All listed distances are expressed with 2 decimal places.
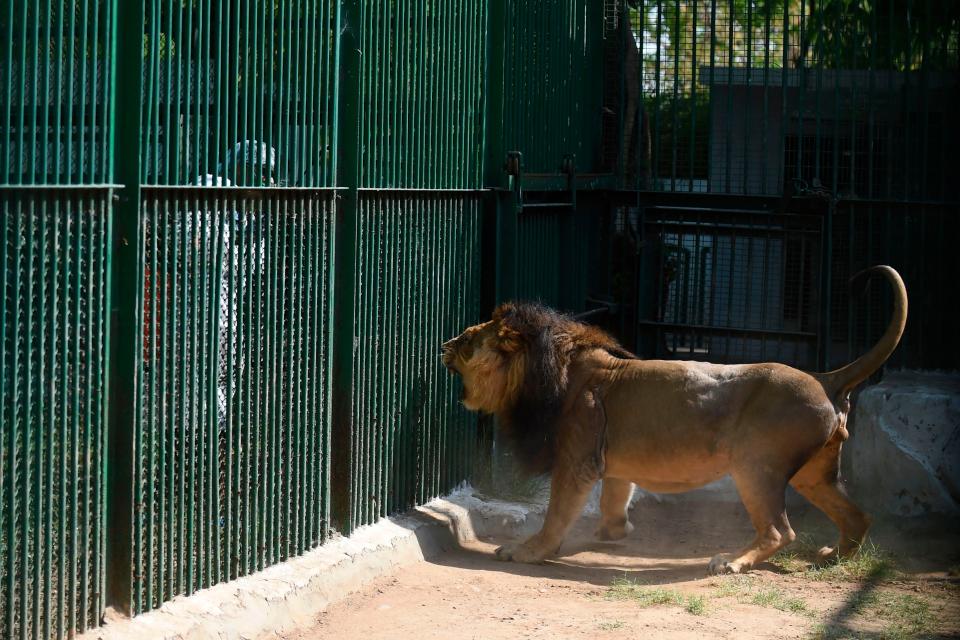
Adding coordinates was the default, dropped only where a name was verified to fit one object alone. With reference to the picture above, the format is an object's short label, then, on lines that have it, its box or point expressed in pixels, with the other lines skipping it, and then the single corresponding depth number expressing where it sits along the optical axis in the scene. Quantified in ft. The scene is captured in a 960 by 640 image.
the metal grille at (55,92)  26.55
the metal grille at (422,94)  43.24
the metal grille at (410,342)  43.19
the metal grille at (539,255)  55.06
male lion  44.11
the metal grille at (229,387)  31.68
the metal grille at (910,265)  58.39
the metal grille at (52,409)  26.81
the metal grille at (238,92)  31.45
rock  52.65
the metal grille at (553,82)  55.16
